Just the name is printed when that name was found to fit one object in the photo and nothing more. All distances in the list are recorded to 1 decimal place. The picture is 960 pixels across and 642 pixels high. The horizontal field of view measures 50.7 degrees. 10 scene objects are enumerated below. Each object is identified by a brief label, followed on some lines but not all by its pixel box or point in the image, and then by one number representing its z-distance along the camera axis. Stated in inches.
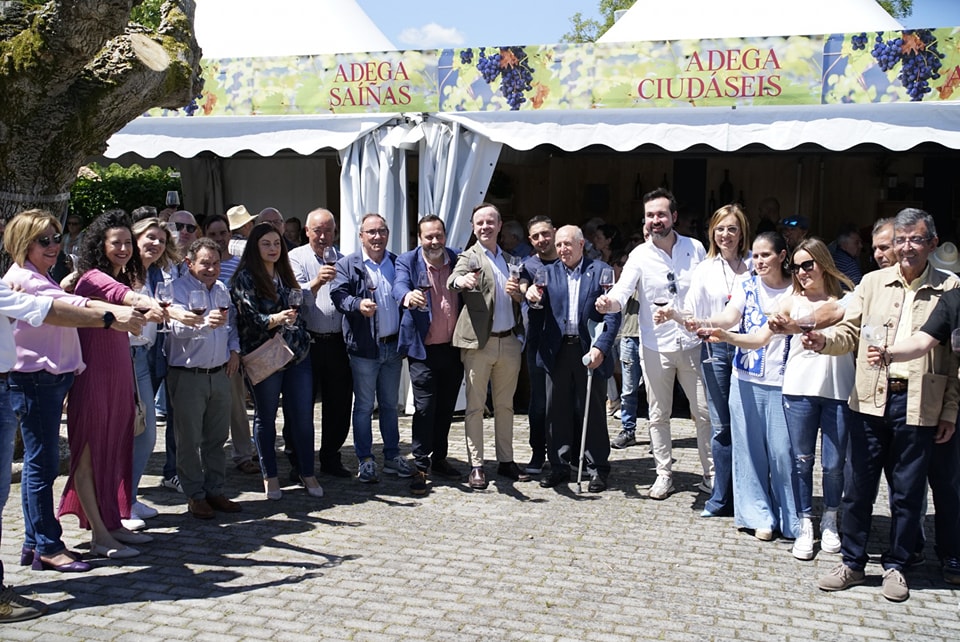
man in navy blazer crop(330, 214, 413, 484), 263.9
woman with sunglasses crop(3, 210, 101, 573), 191.0
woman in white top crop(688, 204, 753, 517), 241.0
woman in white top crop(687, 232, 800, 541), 222.8
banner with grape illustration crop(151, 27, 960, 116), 309.4
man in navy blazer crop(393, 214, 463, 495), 264.5
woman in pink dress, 207.6
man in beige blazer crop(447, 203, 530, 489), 263.3
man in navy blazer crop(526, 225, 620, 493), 260.7
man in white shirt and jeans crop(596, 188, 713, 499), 255.9
